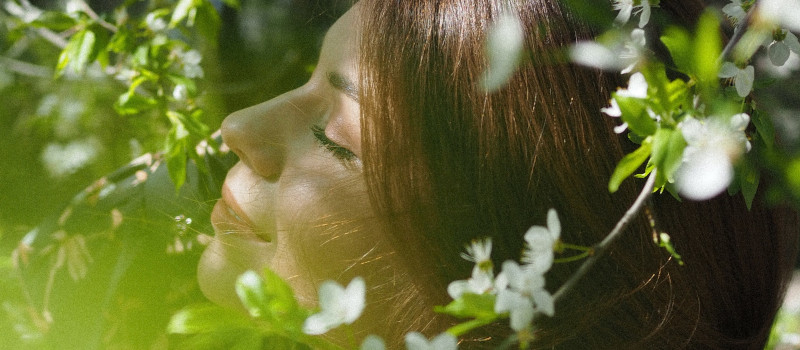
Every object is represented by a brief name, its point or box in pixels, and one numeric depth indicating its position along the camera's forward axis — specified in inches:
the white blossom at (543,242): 16.8
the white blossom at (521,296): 16.4
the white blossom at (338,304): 16.8
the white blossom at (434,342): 16.4
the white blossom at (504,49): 19.8
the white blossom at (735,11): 17.9
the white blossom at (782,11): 16.6
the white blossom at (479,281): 17.1
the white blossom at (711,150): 16.6
